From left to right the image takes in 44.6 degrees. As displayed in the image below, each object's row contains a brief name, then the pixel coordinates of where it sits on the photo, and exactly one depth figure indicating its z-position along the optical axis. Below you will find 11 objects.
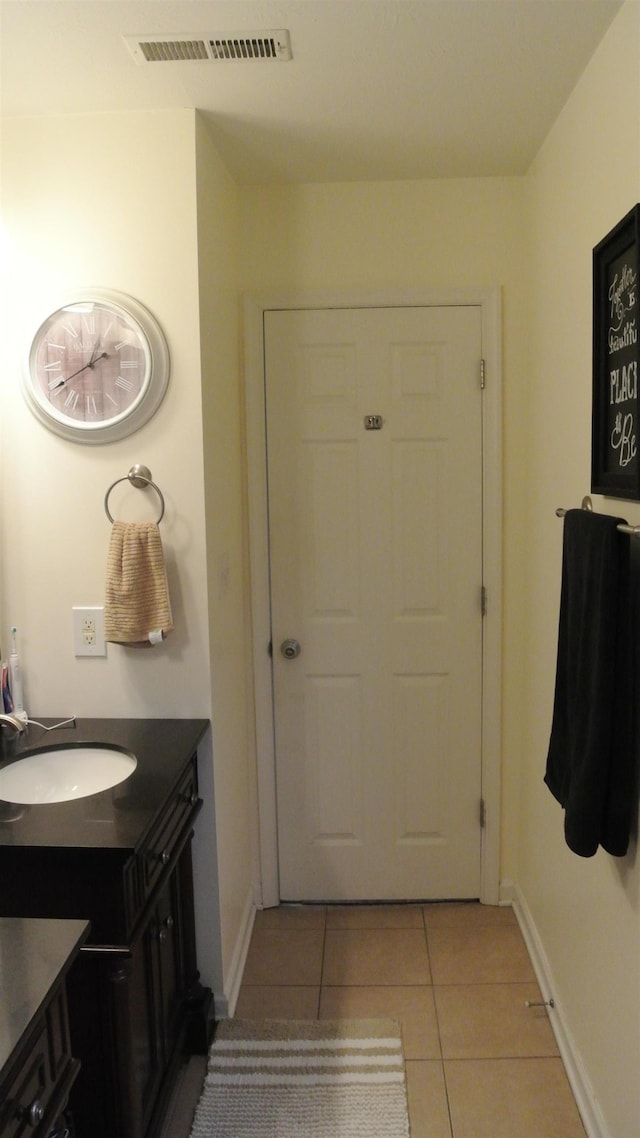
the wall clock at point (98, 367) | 1.92
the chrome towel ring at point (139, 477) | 1.94
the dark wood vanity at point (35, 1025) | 0.92
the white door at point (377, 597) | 2.52
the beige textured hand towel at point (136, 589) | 1.89
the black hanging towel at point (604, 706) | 1.49
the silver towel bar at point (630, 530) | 1.36
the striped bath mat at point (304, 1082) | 1.84
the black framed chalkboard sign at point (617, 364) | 1.49
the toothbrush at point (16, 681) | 2.00
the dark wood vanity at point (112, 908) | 1.44
